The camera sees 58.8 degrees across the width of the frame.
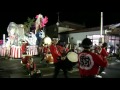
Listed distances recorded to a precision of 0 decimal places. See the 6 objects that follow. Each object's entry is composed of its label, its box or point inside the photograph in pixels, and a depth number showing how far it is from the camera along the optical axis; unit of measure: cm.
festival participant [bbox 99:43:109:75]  474
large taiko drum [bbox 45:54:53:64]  704
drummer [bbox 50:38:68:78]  365
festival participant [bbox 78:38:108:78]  232
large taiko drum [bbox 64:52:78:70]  354
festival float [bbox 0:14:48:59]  880
